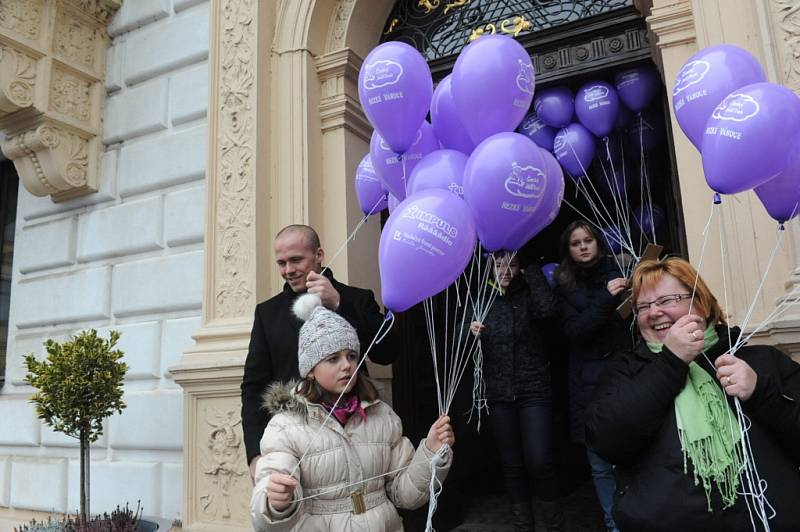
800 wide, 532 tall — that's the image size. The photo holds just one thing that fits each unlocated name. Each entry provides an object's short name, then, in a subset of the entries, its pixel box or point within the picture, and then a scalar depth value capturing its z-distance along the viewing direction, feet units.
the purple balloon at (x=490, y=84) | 8.77
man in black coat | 9.21
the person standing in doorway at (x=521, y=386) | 10.92
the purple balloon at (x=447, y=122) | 9.53
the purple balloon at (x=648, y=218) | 16.34
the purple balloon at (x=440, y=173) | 8.86
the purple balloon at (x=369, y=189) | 12.03
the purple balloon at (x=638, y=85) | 13.87
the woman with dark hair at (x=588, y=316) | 10.70
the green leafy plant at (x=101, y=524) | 12.73
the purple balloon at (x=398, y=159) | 10.04
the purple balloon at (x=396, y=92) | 9.27
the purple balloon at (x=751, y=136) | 6.81
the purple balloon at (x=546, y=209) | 8.85
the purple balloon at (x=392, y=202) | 11.26
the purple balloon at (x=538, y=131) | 15.26
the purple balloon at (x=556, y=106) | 14.57
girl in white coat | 6.91
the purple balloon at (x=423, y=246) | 7.45
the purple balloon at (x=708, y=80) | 7.78
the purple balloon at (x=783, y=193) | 7.27
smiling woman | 5.71
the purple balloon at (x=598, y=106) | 14.03
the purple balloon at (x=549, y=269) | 16.01
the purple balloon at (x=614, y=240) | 13.95
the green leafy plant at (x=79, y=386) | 13.00
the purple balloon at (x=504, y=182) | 8.11
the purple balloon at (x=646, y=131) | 14.94
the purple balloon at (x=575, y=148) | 14.28
